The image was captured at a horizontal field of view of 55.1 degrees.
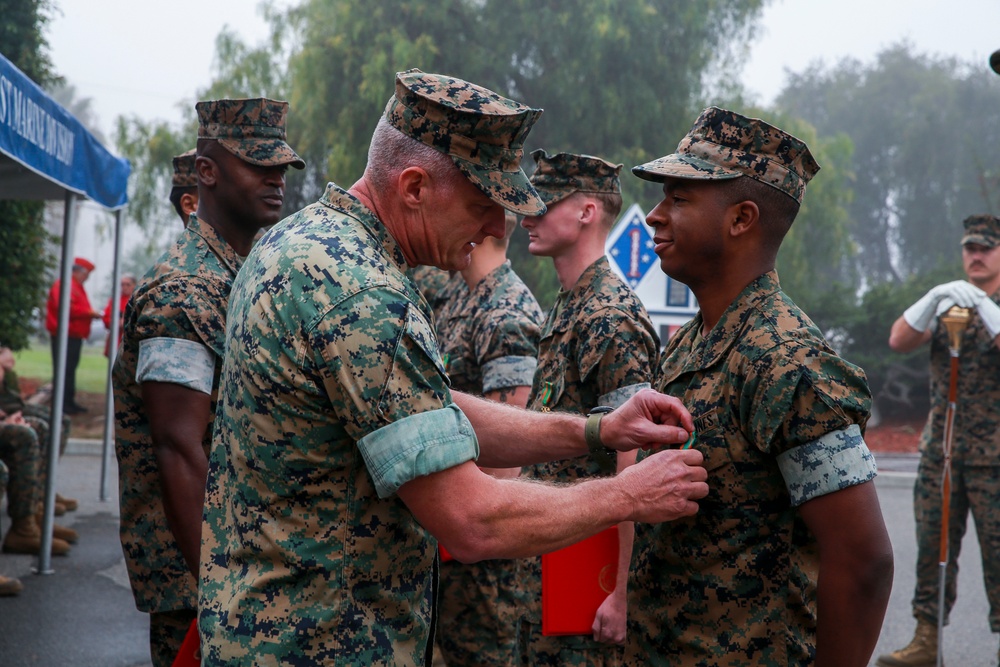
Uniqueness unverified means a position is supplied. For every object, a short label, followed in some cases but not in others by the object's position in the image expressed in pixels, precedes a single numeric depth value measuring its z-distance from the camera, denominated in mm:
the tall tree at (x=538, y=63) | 18859
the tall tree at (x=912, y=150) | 40531
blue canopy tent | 5002
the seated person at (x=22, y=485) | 6988
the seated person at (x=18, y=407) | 7488
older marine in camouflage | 1844
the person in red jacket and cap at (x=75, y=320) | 11797
